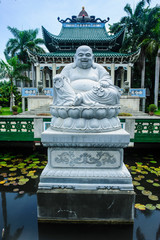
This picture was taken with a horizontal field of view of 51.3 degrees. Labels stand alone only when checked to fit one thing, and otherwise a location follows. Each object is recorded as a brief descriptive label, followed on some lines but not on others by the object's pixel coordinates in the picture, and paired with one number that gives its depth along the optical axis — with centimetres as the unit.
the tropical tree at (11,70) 1700
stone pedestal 223
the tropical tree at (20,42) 2350
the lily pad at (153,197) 277
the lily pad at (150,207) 254
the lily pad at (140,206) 254
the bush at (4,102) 2438
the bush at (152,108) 1461
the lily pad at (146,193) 290
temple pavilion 1641
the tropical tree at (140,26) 1906
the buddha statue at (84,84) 252
